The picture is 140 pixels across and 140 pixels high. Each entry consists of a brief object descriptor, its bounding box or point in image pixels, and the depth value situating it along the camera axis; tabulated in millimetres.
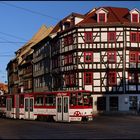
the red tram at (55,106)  38844
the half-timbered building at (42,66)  72625
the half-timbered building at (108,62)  59312
